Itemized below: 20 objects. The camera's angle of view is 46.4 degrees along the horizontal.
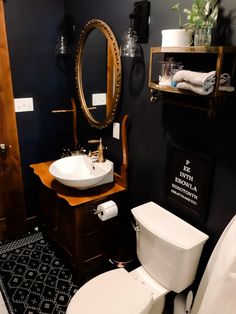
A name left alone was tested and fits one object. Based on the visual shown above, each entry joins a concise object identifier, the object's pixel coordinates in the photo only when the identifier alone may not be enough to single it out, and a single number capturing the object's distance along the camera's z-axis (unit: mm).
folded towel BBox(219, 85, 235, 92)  1212
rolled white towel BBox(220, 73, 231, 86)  1219
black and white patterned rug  1913
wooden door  2178
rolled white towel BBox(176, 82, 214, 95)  1188
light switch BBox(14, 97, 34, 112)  2312
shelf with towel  1170
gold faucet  2084
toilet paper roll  1861
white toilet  1437
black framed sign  1445
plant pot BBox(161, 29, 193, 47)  1294
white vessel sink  1838
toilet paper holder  1884
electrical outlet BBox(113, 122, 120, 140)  2063
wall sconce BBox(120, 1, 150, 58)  1612
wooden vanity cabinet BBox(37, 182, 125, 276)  1899
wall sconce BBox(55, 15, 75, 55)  2326
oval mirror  1940
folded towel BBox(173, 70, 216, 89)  1168
